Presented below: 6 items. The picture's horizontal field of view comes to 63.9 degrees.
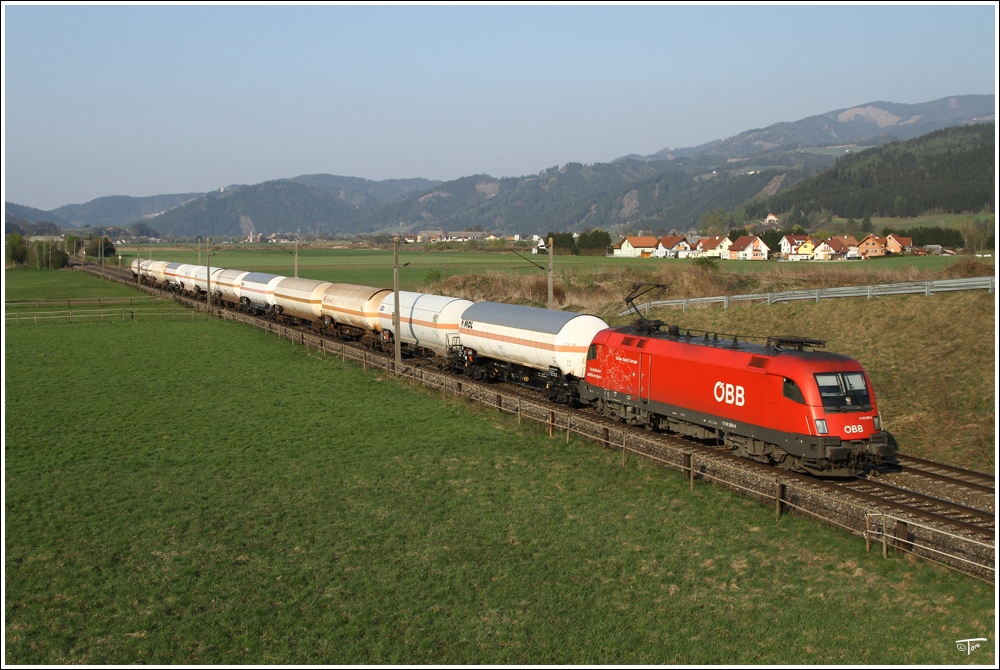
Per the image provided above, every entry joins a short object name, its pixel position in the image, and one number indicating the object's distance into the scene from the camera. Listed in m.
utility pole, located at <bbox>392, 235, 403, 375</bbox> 41.66
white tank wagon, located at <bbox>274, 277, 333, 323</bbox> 59.81
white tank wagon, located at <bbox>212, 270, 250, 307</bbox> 77.00
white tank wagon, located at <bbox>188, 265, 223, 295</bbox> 87.69
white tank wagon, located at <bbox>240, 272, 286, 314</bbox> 69.19
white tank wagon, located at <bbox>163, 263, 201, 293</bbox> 93.50
